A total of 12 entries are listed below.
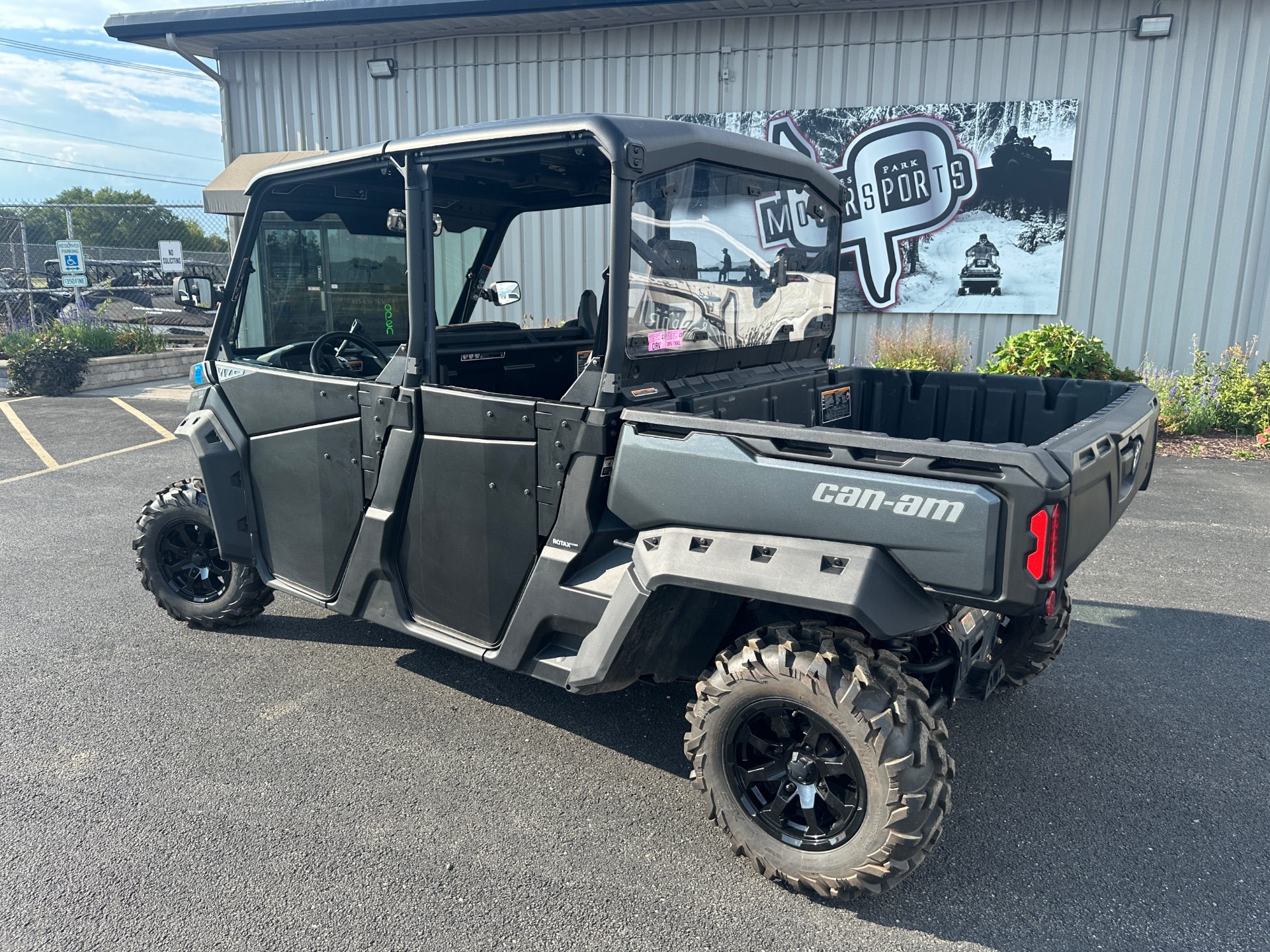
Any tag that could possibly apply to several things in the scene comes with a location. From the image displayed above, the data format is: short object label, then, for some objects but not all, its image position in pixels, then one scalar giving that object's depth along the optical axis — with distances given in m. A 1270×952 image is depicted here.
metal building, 9.35
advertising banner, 9.83
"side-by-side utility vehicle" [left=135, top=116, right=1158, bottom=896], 2.47
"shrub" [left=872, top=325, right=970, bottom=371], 9.73
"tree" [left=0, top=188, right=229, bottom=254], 29.47
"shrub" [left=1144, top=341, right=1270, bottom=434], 9.03
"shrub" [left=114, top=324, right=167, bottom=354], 13.32
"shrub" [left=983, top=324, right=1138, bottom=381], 8.66
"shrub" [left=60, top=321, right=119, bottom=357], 12.57
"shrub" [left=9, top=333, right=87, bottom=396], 11.79
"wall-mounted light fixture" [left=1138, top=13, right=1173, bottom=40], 9.18
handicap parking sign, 13.61
